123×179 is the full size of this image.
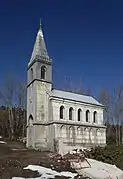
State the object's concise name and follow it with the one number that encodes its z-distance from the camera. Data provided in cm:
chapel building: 2149
